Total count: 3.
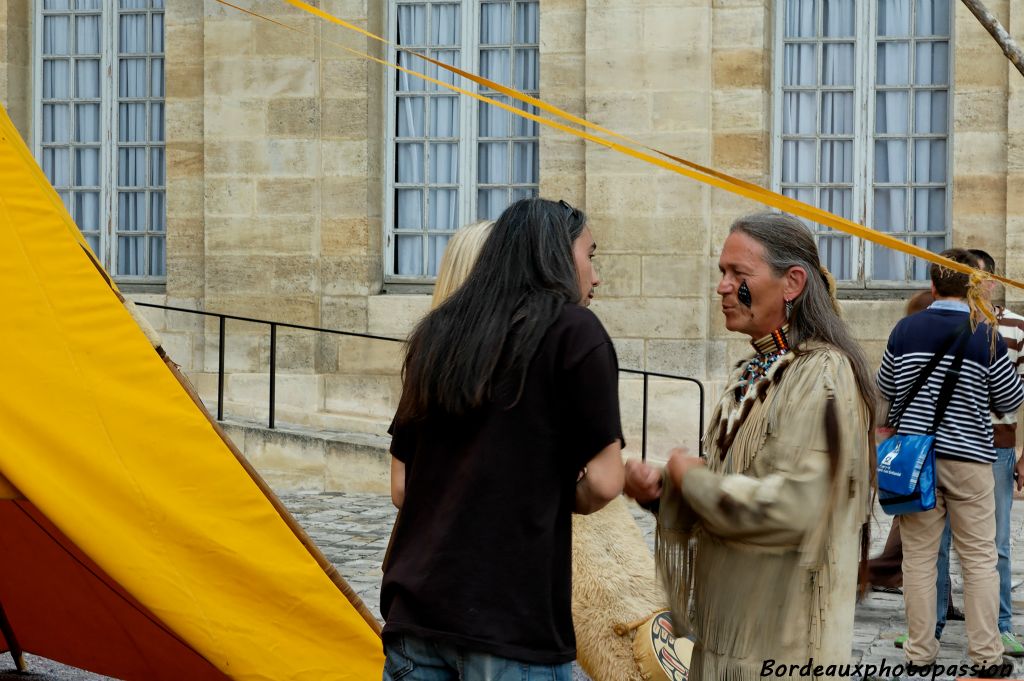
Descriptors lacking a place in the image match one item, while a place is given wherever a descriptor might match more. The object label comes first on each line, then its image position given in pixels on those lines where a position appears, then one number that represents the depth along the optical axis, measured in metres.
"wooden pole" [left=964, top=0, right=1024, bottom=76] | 5.45
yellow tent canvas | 4.10
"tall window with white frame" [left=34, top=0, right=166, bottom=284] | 13.30
